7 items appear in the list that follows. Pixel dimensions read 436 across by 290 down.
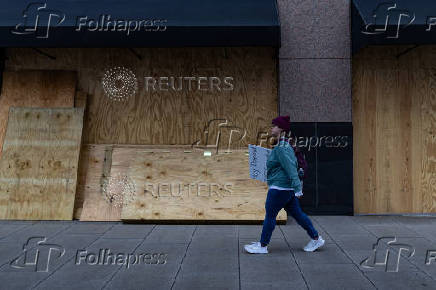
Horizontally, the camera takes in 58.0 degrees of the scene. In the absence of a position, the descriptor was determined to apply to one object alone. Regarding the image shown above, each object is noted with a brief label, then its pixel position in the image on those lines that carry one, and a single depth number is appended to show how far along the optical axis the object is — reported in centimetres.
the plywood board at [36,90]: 812
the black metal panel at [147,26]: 675
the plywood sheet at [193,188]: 714
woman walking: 507
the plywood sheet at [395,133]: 799
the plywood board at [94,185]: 749
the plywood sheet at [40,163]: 745
